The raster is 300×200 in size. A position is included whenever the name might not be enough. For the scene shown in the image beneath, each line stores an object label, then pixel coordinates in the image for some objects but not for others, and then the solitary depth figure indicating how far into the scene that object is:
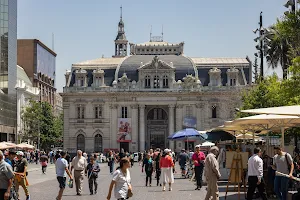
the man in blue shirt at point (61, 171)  22.02
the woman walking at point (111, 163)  48.21
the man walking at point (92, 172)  26.47
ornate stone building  95.25
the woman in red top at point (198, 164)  28.70
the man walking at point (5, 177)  15.57
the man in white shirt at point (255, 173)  19.98
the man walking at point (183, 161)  40.81
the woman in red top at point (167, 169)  28.71
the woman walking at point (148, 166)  32.03
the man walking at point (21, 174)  20.45
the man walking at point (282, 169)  19.25
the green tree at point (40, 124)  90.88
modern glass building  80.38
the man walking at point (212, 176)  20.23
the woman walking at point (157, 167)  33.00
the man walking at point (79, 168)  25.53
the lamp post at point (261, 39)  45.06
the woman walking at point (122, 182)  14.57
